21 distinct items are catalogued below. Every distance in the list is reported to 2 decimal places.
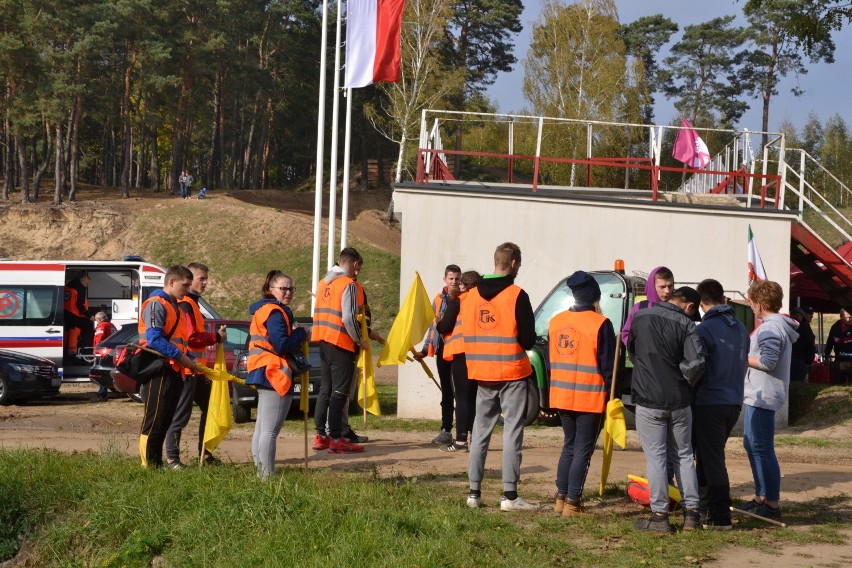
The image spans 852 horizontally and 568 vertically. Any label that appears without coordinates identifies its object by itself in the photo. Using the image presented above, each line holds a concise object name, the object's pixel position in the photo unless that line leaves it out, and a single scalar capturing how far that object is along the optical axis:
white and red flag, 21.78
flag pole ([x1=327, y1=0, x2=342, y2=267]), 22.22
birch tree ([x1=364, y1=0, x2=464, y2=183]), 49.69
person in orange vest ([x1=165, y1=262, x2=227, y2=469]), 9.37
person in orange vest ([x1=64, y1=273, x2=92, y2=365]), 20.19
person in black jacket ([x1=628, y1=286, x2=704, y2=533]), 7.31
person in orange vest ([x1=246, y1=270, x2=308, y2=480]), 8.42
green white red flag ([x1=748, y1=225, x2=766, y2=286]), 15.35
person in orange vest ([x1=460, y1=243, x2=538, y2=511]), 7.73
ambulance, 19.75
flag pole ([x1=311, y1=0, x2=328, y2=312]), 23.05
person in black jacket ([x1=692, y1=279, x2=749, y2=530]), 7.63
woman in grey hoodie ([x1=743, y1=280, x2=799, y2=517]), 8.07
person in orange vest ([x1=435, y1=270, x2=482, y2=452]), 10.50
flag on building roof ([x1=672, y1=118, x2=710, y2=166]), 22.09
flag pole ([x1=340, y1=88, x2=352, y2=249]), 24.09
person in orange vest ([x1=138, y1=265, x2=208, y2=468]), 8.95
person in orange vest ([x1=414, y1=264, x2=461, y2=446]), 11.45
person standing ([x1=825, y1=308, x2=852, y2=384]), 18.94
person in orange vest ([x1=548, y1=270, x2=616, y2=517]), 7.59
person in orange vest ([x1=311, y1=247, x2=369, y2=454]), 10.58
